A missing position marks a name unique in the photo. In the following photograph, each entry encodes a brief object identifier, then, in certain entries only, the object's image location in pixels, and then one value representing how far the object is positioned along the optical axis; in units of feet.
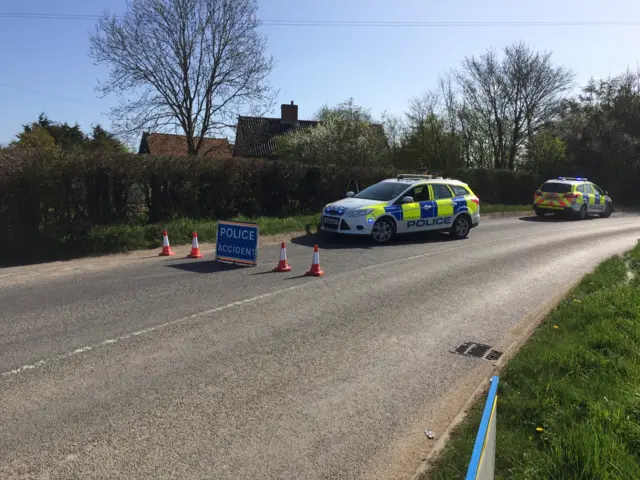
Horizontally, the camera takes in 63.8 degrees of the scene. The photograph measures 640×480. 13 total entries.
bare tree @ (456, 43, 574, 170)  110.73
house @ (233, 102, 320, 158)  131.23
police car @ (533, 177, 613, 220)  70.59
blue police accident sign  32.73
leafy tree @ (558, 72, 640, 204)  105.40
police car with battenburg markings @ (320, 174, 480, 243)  42.55
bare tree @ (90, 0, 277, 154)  76.38
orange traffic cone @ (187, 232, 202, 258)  35.99
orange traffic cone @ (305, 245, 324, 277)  30.32
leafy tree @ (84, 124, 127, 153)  80.70
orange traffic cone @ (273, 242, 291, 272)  31.40
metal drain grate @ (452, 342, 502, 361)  18.34
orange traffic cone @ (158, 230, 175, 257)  36.91
